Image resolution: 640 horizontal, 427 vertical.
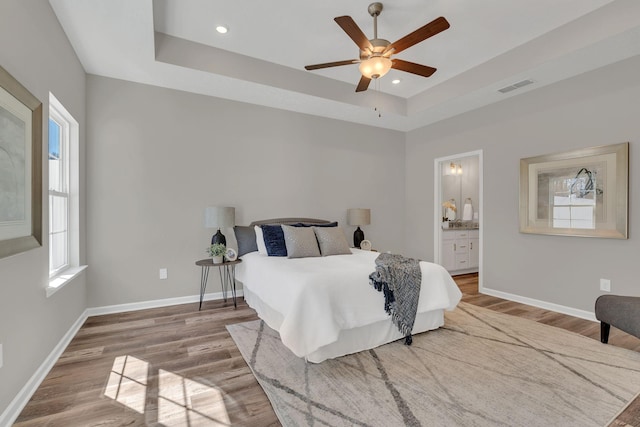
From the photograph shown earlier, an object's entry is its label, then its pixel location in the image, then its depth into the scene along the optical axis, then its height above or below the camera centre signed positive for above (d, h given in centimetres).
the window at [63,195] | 274 +18
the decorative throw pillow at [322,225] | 419 -18
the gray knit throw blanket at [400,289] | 259 -69
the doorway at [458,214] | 519 -4
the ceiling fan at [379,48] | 230 +140
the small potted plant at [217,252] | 367 -48
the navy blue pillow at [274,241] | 366 -35
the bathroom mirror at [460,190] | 654 +48
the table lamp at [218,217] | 372 -6
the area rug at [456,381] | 178 -119
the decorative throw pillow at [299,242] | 353 -36
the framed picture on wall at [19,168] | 164 +28
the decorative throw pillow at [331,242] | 373 -37
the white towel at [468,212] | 651 +0
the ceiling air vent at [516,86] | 362 +158
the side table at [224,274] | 367 -84
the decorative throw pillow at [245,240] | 404 -37
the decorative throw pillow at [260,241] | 379 -38
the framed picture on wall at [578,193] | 316 +22
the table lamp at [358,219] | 487 -11
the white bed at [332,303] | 224 -77
